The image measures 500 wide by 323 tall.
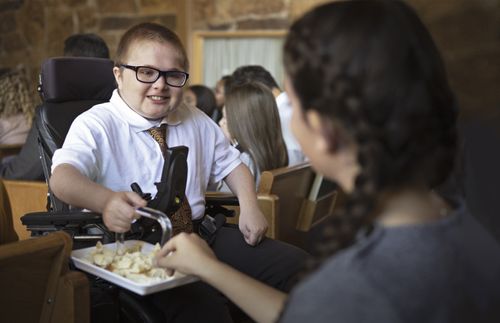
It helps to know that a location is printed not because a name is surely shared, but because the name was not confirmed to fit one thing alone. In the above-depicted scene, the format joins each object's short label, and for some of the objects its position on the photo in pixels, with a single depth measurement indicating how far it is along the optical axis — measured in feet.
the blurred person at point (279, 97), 10.12
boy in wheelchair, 5.65
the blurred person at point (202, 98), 13.83
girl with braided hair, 2.58
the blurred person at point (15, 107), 11.30
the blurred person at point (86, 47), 11.14
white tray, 3.95
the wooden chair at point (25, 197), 9.04
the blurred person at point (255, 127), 8.39
